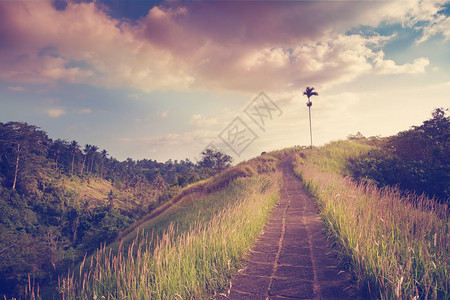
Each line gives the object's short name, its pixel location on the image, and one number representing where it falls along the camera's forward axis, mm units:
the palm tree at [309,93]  34406
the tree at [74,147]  82562
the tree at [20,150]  56734
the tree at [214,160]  41500
